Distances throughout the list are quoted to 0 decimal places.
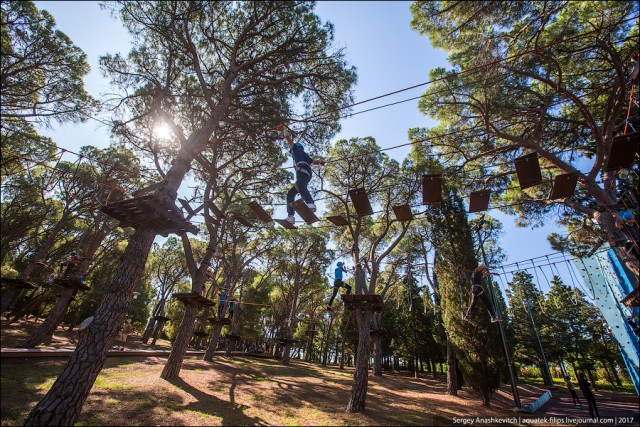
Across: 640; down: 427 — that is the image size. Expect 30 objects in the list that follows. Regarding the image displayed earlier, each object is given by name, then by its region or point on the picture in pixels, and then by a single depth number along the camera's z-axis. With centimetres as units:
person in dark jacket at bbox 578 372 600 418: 1012
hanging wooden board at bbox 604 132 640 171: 580
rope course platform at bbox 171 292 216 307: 976
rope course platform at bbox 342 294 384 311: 898
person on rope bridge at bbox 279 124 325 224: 735
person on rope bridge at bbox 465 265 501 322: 1029
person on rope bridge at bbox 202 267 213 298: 1170
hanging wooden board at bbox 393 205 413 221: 716
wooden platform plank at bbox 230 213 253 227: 773
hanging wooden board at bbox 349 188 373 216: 677
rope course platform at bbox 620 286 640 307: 697
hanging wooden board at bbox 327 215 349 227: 753
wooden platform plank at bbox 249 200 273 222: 725
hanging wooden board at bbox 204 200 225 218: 787
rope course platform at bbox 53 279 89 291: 1149
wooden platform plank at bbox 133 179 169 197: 771
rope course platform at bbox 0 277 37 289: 987
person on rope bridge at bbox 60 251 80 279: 1320
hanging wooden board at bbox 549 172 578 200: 622
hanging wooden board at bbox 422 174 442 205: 664
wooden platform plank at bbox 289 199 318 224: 675
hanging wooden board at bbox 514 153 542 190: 603
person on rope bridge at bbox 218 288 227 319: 1661
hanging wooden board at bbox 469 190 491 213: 681
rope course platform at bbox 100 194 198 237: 578
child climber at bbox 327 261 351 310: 1103
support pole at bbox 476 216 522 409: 988
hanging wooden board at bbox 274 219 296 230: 724
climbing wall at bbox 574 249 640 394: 762
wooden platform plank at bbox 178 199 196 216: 820
